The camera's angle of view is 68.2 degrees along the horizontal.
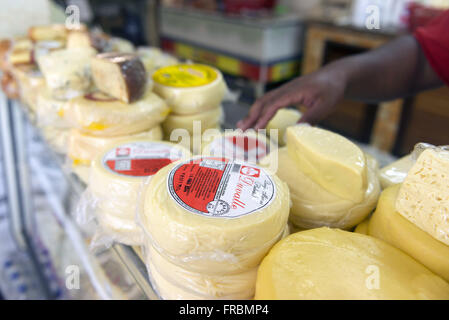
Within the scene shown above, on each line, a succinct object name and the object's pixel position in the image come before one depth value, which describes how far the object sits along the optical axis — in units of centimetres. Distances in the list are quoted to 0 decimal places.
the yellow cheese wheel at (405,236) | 44
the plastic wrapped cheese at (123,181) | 64
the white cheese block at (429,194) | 44
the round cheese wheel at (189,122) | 93
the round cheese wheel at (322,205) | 57
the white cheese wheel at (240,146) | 76
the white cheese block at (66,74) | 94
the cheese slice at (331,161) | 54
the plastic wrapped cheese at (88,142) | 84
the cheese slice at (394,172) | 64
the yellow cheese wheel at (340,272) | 40
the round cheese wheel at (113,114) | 80
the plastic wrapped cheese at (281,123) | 86
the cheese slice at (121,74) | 78
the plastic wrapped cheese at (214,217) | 46
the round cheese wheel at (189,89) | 89
